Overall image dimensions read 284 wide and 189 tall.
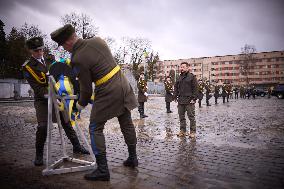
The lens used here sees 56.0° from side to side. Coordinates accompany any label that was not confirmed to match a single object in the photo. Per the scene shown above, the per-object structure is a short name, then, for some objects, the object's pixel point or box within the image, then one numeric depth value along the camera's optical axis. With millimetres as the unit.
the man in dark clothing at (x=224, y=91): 27775
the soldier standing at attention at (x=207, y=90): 21875
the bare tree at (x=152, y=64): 71438
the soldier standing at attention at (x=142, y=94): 12038
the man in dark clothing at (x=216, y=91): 25453
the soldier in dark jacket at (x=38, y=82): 4441
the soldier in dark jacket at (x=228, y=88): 30742
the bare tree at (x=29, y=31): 48156
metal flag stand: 3834
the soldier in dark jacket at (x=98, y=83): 3555
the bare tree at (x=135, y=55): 66250
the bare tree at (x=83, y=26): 43828
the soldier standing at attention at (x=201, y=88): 19961
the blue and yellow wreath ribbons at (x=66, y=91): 3994
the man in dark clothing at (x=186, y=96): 7195
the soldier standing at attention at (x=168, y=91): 14875
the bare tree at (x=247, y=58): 75312
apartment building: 106375
